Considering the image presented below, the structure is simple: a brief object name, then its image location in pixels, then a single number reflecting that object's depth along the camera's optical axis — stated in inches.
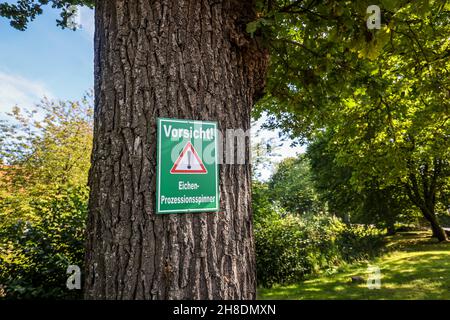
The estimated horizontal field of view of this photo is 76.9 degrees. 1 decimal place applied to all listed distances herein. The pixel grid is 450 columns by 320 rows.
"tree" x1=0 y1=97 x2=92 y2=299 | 168.2
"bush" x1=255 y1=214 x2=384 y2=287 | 284.0
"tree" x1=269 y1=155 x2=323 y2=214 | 1540.4
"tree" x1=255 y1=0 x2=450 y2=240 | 91.9
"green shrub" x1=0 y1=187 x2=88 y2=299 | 165.8
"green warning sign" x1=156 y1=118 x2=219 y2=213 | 57.3
